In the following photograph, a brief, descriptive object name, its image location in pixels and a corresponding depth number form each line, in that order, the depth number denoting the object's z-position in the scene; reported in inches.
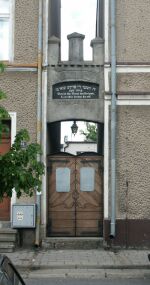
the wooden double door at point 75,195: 523.5
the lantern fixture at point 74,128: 587.5
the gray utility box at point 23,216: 493.4
